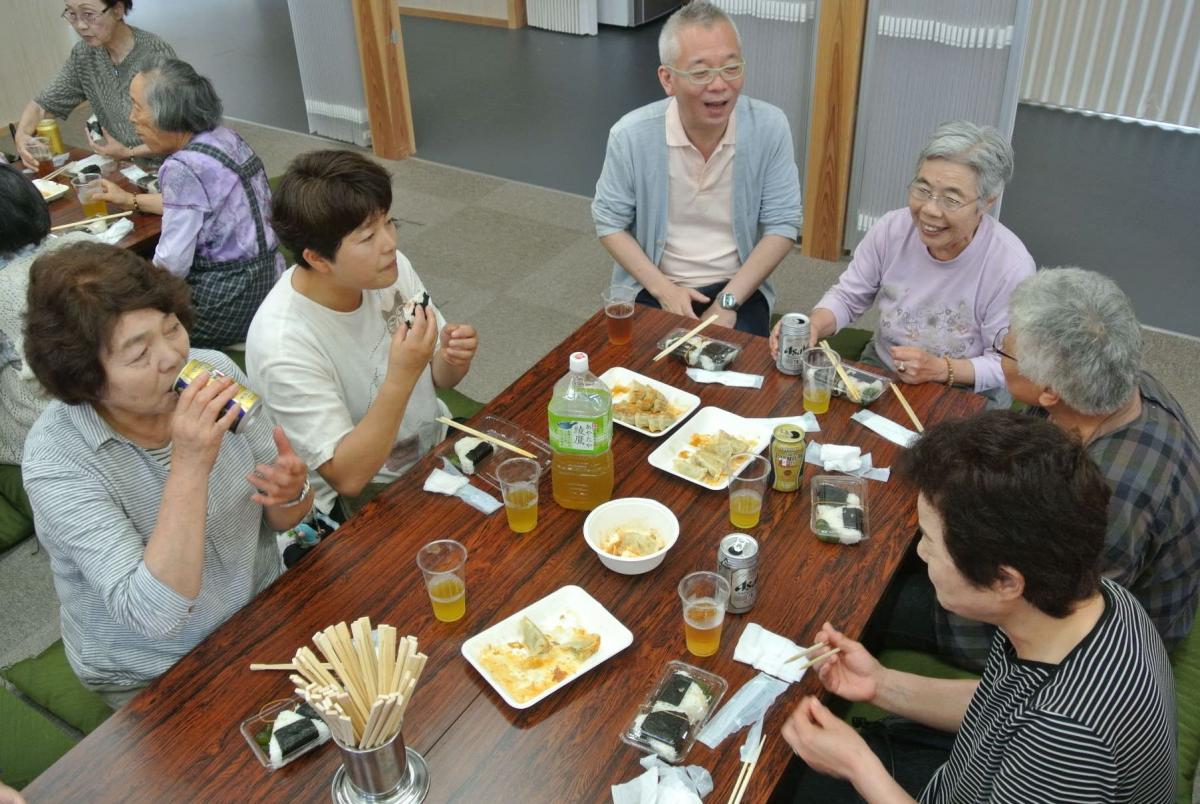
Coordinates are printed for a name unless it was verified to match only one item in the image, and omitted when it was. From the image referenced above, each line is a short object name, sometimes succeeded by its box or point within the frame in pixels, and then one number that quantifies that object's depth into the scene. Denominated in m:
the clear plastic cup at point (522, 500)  1.90
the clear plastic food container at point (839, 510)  1.88
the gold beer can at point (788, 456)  1.96
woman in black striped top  1.30
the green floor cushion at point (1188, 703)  1.80
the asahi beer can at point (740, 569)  1.69
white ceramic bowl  1.86
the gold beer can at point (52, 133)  3.85
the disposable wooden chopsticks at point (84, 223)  3.32
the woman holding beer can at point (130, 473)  1.69
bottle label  1.87
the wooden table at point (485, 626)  1.46
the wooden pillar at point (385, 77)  5.64
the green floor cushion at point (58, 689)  2.04
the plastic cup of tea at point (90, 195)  3.43
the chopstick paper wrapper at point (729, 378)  2.38
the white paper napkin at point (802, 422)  2.20
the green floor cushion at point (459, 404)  2.96
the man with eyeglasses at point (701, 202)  3.06
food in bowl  1.83
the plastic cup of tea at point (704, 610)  1.61
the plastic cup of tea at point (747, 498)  1.90
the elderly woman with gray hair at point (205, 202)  3.20
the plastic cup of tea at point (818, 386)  2.26
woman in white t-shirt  2.09
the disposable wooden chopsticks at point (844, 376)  2.28
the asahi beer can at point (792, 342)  2.34
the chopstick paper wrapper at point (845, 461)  2.06
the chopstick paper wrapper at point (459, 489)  1.99
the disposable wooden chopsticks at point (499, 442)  2.12
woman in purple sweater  2.47
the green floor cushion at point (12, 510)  2.97
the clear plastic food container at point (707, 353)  2.43
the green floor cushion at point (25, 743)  1.89
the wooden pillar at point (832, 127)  4.17
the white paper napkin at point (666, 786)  1.39
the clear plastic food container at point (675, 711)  1.46
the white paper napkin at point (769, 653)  1.60
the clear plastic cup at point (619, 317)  2.54
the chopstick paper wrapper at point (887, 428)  2.17
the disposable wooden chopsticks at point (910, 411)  2.21
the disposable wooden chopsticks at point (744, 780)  1.41
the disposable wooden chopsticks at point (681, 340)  2.48
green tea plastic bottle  1.88
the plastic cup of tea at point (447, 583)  1.70
